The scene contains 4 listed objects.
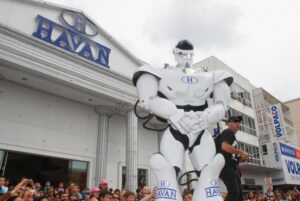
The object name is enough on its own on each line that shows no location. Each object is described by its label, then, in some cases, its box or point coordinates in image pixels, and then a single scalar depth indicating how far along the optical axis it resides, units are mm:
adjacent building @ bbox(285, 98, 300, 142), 34438
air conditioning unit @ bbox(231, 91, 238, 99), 20000
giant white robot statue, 2693
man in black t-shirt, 3281
